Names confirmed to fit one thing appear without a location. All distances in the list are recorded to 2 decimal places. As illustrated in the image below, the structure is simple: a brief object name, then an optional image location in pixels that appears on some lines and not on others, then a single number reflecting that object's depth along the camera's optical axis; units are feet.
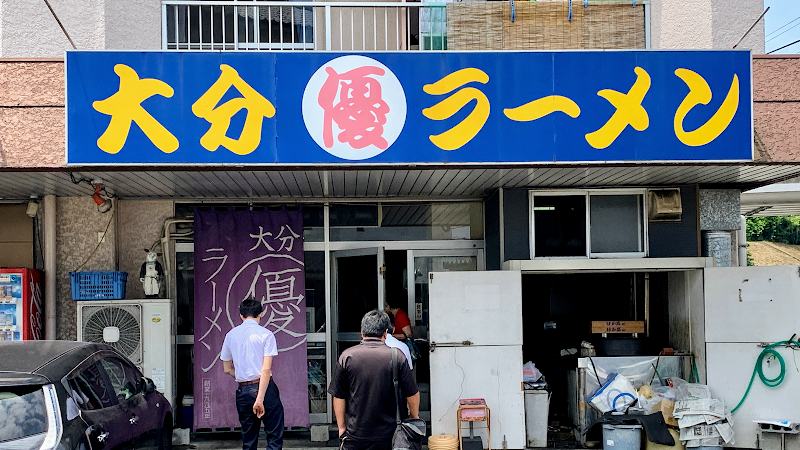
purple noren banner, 29.35
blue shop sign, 21.71
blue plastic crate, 27.61
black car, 14.98
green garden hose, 26.43
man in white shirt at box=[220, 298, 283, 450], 21.76
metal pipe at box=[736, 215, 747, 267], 33.93
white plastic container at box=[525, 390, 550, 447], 27.68
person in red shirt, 29.81
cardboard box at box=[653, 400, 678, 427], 26.45
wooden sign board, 30.55
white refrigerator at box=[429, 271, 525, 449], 26.78
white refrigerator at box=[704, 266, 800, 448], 26.55
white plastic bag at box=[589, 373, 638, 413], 27.02
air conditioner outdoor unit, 27.68
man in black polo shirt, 17.24
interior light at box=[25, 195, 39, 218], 28.45
